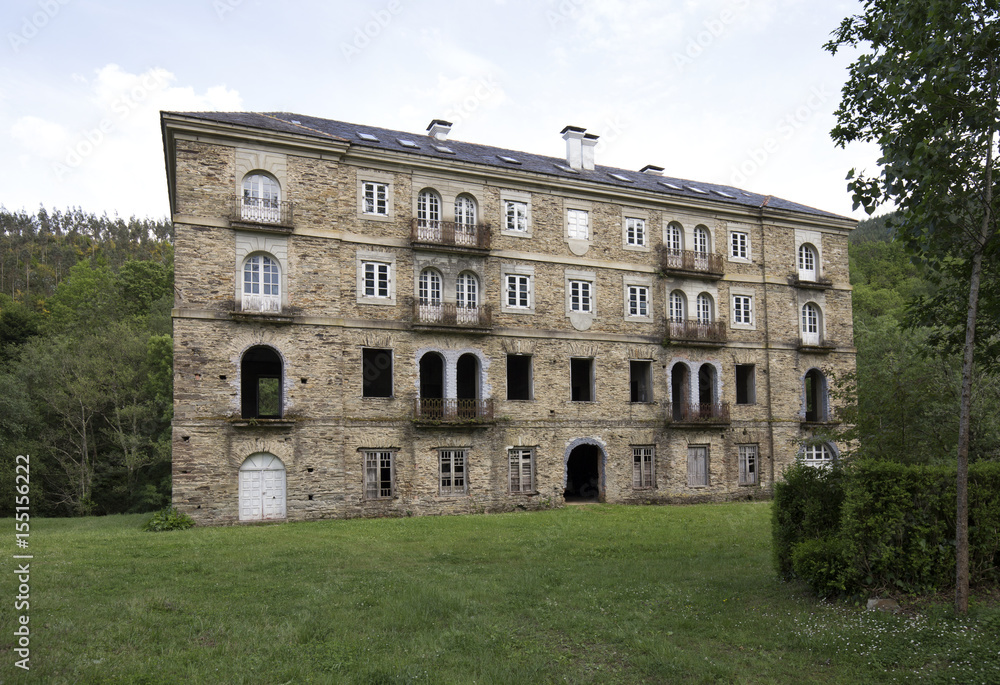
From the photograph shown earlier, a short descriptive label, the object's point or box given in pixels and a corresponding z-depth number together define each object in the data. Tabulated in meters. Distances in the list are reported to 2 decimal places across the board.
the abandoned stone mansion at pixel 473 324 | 21.47
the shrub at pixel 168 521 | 19.77
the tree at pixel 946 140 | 8.44
